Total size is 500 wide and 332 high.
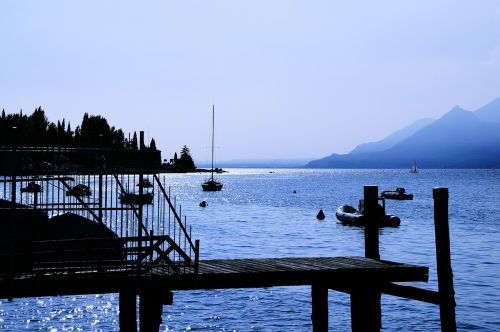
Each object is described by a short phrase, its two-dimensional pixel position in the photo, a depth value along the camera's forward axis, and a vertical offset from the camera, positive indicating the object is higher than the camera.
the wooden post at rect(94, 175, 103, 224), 14.77 -0.44
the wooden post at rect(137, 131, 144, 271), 14.03 -0.84
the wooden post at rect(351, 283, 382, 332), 16.73 -2.97
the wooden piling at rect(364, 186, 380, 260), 19.86 -1.23
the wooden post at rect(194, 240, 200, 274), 14.84 -1.72
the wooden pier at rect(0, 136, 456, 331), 14.23 -2.00
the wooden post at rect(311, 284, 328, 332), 16.98 -3.05
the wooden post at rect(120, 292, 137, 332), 17.72 -3.33
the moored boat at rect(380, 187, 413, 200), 138.88 -3.37
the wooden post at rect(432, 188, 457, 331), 18.38 -2.17
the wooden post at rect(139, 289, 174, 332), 16.85 -3.13
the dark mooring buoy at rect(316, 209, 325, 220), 90.69 -4.80
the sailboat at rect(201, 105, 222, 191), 172.00 -2.06
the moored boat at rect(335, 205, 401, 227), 76.62 -4.42
